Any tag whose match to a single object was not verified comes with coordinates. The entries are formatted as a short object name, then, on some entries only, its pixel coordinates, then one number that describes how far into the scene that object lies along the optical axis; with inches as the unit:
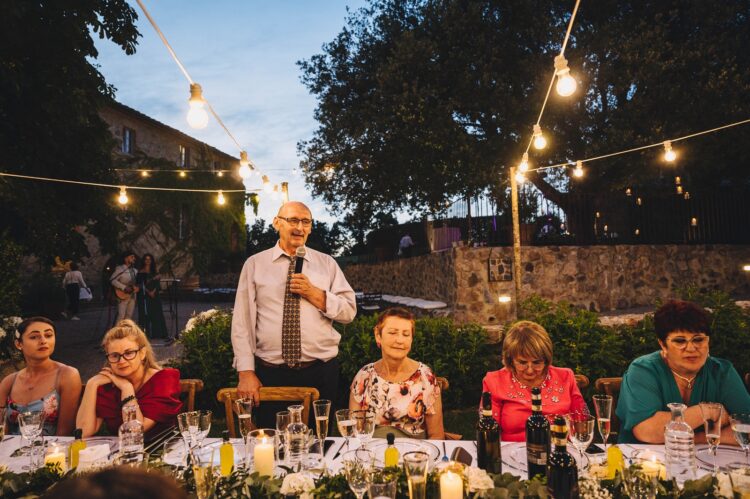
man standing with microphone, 125.8
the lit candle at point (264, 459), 72.0
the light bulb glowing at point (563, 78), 141.4
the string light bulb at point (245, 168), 296.2
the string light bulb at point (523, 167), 286.9
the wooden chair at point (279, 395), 113.9
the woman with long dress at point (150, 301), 366.0
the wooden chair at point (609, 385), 117.4
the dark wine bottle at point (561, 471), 60.7
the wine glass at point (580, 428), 74.1
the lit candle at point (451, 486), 57.2
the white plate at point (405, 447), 83.7
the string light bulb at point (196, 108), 149.8
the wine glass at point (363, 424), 78.7
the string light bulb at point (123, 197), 355.3
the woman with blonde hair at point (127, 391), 108.4
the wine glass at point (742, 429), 72.3
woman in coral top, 111.0
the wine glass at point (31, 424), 85.2
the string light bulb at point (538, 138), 233.2
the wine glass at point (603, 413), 78.4
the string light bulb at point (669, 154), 258.4
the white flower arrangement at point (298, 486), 60.4
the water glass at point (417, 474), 54.9
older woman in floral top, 115.2
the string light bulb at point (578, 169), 306.1
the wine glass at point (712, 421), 73.6
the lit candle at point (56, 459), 72.8
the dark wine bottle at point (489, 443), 76.0
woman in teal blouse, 101.5
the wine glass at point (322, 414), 82.5
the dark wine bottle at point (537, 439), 69.9
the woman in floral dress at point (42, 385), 122.0
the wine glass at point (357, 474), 60.1
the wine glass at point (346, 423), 79.3
